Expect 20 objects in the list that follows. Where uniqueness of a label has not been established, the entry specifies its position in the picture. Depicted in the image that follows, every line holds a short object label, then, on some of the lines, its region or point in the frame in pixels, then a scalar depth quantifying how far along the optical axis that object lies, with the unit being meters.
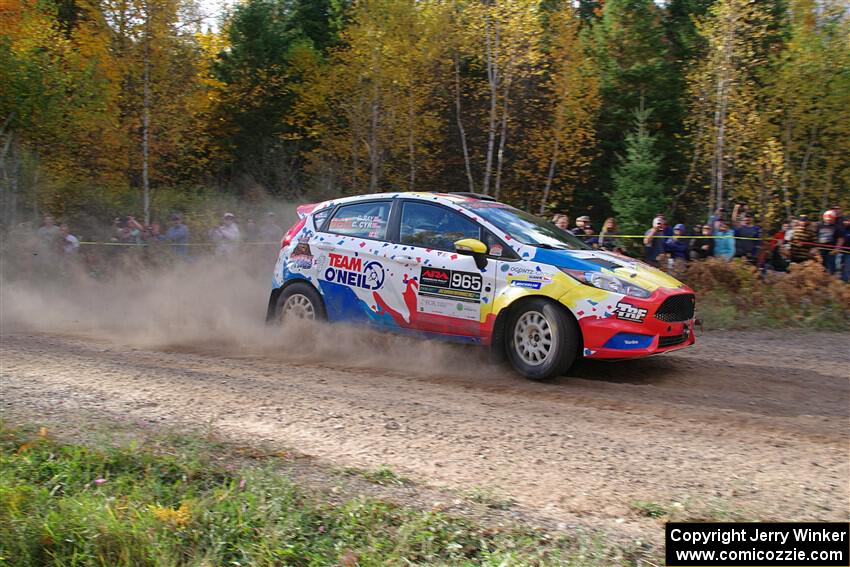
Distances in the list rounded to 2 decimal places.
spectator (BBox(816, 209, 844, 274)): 13.69
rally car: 7.55
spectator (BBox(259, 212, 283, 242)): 18.58
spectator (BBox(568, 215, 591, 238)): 14.91
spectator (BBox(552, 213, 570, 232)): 13.91
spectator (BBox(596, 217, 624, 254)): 14.97
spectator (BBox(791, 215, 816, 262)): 14.08
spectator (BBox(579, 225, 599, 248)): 14.73
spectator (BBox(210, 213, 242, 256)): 17.06
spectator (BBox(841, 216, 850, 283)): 13.36
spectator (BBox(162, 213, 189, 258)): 18.20
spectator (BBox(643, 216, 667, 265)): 14.49
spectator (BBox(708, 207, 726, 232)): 15.50
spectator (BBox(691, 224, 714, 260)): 14.98
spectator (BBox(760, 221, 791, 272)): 14.18
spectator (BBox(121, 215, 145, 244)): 18.64
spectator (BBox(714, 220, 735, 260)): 15.02
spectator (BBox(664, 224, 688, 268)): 14.45
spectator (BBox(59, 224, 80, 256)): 17.45
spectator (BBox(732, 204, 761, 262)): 14.87
